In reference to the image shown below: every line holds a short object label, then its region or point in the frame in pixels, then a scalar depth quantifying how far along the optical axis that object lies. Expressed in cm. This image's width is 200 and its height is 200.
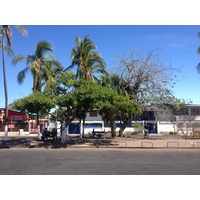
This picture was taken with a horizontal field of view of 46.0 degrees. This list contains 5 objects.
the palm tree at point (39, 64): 2347
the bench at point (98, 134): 2428
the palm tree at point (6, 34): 2058
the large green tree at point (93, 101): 1648
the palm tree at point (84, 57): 2303
